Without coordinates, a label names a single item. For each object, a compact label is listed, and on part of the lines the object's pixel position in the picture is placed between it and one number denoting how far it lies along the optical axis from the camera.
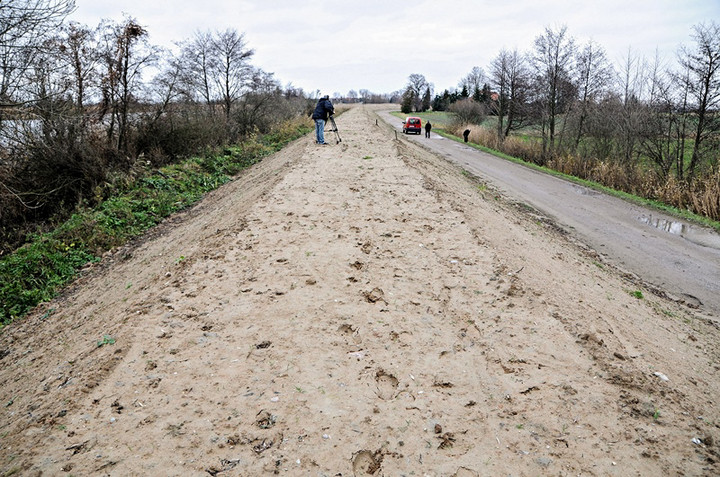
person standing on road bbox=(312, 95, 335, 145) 13.51
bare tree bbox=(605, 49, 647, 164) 17.06
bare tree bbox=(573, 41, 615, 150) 21.56
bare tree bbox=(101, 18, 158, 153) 13.56
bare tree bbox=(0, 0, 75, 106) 7.40
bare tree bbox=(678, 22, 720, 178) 14.02
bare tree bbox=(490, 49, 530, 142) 28.50
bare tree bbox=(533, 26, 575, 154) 22.44
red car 33.09
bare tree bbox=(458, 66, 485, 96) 77.72
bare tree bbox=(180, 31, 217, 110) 17.82
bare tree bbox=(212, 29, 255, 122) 24.27
